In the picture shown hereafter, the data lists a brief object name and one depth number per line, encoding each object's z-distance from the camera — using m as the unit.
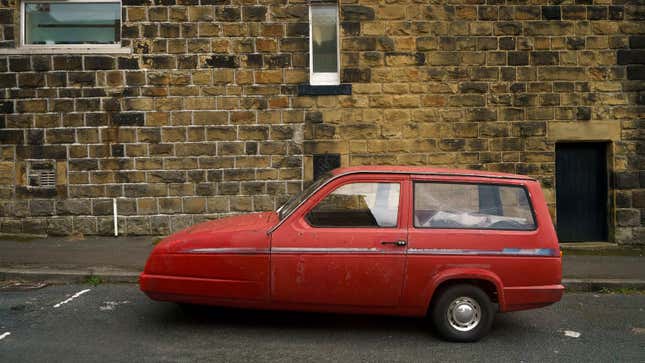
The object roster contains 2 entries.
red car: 5.04
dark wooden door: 10.16
